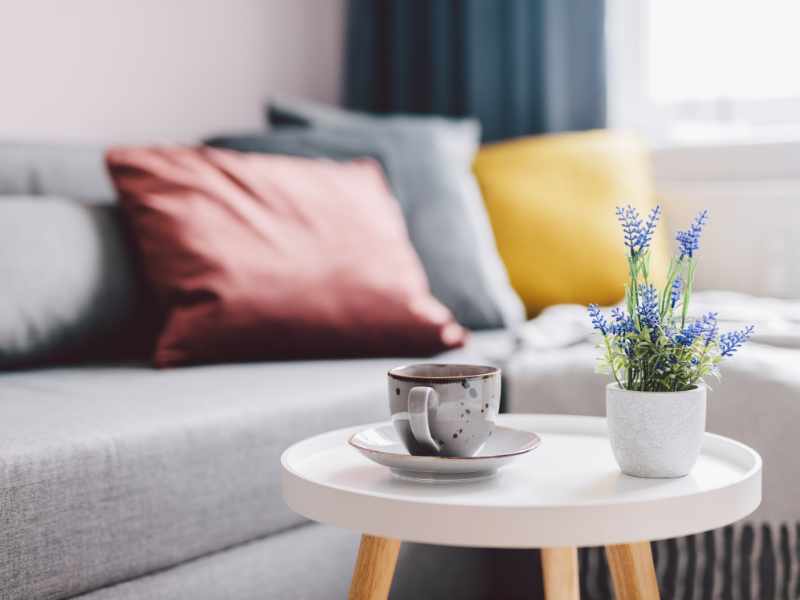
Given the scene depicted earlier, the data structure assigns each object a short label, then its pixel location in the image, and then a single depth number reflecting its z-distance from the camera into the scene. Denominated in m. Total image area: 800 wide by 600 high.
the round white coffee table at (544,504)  0.77
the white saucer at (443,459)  0.87
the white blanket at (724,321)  1.58
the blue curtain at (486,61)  2.68
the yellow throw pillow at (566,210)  2.19
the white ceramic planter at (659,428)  0.88
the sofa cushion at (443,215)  1.98
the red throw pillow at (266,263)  1.59
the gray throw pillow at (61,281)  1.54
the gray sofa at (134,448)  1.06
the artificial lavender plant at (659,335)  0.86
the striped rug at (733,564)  1.35
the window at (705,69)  2.57
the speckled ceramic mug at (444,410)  0.87
